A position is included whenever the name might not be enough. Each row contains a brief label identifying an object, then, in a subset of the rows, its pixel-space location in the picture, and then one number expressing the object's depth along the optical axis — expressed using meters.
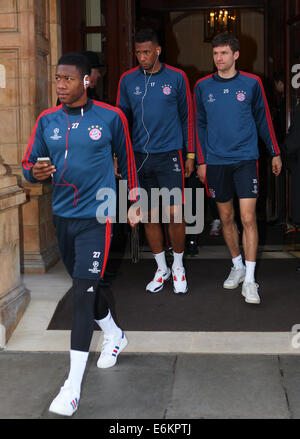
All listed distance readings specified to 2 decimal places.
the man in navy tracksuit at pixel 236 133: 5.15
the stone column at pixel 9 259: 4.61
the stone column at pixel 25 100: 5.96
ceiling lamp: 12.40
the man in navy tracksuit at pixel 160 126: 5.28
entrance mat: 4.71
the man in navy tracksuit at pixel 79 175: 3.54
